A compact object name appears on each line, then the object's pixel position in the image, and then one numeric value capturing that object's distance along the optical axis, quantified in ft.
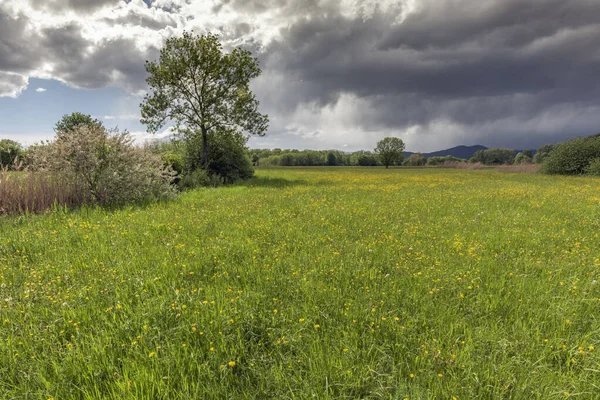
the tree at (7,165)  31.13
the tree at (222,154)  81.51
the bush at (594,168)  99.81
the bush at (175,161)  63.99
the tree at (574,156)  109.60
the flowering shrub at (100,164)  34.55
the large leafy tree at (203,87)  72.69
